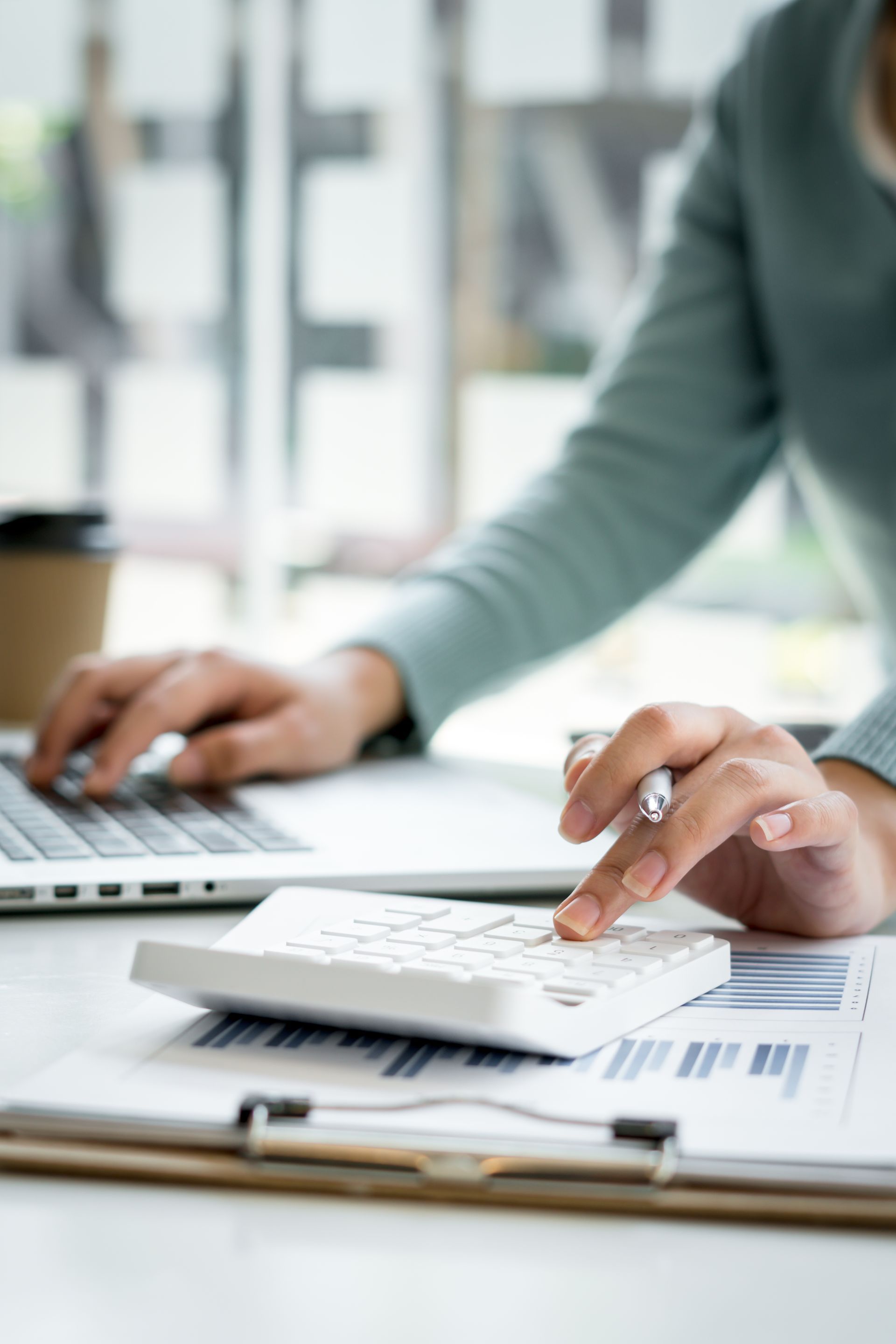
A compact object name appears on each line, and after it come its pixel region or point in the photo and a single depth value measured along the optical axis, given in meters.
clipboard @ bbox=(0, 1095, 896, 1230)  0.68
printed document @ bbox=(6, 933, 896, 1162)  0.70
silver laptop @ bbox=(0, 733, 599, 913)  0.92
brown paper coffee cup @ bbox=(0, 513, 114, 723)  1.37
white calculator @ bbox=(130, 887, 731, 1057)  0.73
